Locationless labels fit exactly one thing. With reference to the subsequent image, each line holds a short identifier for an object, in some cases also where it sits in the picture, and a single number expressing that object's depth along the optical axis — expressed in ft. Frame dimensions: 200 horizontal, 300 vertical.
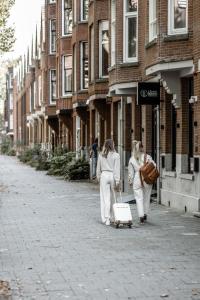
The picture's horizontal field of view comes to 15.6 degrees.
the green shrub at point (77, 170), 114.32
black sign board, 69.56
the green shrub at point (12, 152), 279.94
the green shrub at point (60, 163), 127.03
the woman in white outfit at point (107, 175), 52.21
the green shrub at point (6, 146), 298.39
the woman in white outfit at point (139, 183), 52.70
